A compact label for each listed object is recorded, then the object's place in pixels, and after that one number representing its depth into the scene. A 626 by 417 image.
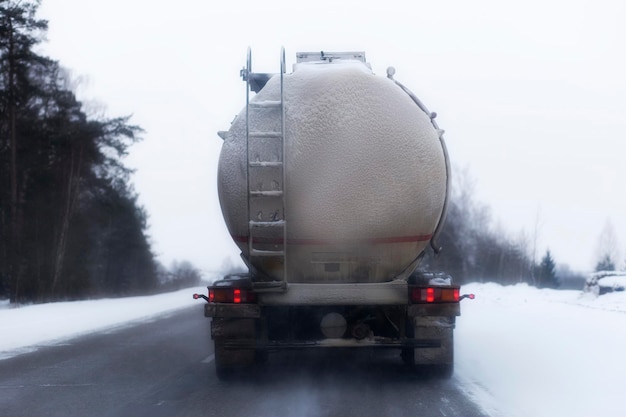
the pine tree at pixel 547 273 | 63.97
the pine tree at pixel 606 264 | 73.31
